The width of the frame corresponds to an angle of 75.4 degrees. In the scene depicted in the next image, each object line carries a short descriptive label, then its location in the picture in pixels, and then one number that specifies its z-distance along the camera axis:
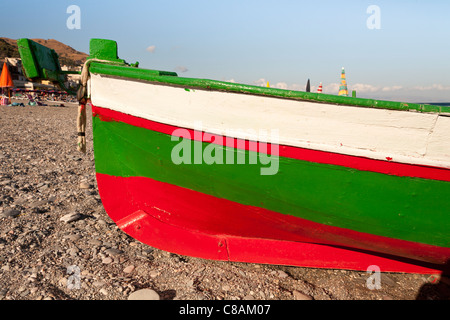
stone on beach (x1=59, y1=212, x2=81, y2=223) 3.45
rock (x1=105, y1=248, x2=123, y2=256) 2.86
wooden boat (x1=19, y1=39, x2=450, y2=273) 2.25
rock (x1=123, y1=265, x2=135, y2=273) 2.61
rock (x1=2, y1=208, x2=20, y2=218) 3.41
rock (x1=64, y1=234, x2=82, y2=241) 3.06
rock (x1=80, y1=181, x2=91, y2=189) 4.68
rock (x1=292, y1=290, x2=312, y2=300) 2.39
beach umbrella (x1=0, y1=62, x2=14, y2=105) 23.50
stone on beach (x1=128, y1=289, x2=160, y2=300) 2.24
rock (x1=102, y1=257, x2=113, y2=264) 2.71
